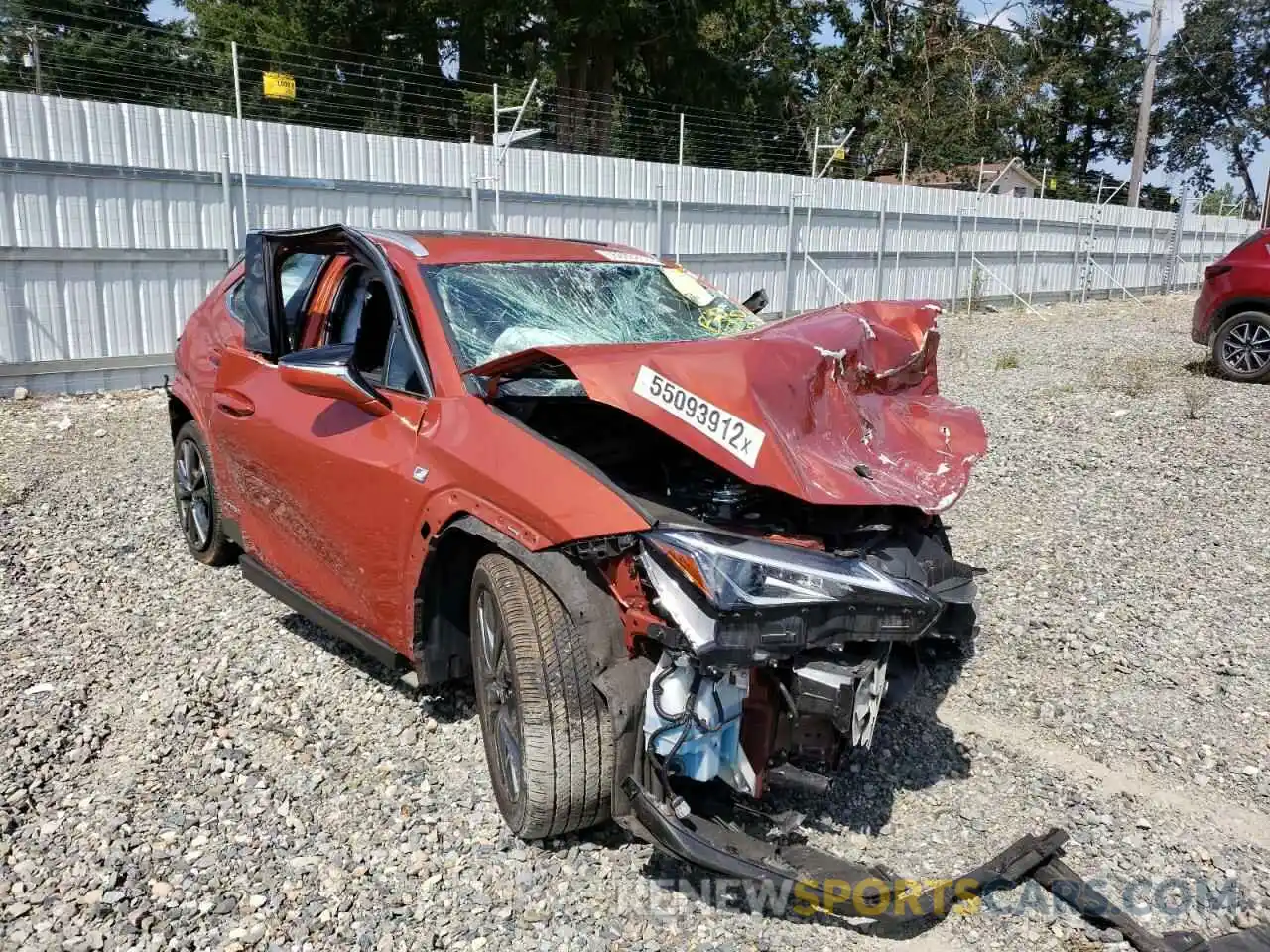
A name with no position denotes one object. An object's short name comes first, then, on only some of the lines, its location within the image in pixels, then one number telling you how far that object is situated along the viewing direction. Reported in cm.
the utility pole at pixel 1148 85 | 2925
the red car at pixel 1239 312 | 992
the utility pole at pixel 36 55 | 1110
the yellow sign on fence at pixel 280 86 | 1067
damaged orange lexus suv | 269
